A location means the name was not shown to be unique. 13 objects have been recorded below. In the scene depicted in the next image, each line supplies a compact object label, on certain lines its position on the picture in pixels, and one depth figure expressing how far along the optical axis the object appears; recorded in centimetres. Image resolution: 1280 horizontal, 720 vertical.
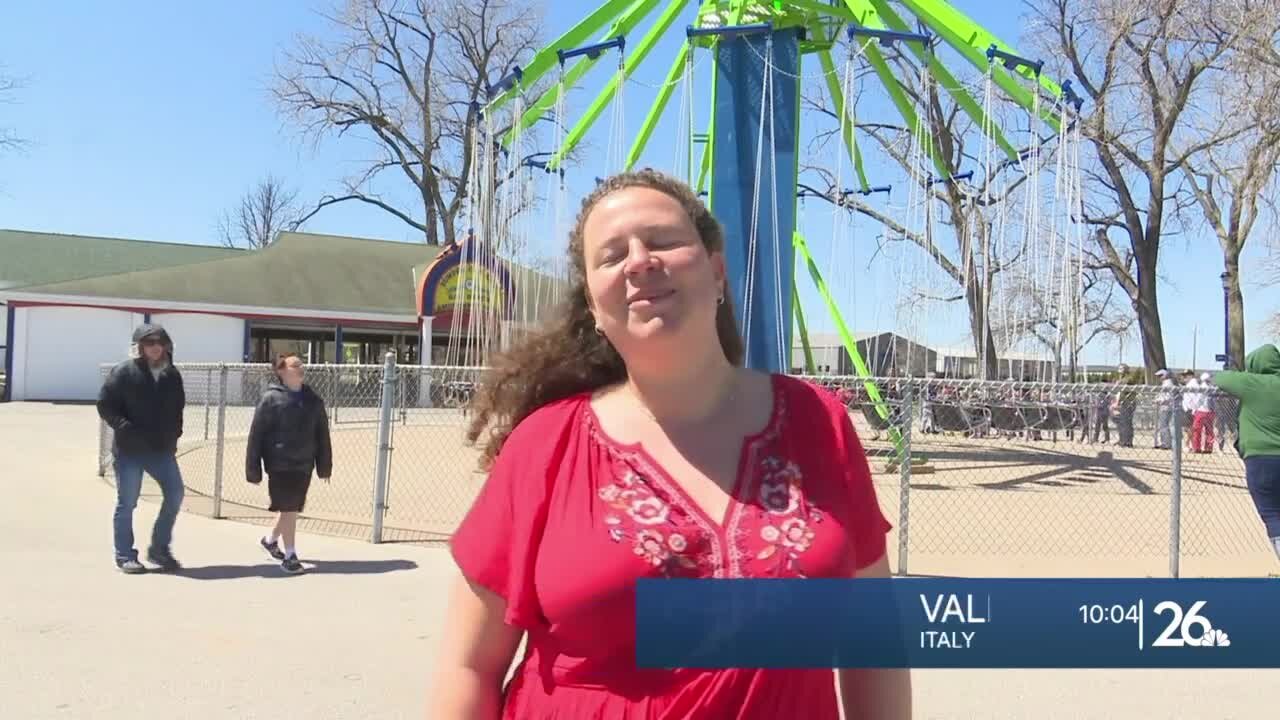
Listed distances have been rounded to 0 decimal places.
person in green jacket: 525
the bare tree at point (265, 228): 5859
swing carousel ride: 1100
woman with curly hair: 141
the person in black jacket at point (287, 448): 664
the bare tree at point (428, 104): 4175
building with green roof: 2898
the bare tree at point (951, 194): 1099
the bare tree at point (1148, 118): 2038
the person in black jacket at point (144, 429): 647
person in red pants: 1471
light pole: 2280
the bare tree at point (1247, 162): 1619
